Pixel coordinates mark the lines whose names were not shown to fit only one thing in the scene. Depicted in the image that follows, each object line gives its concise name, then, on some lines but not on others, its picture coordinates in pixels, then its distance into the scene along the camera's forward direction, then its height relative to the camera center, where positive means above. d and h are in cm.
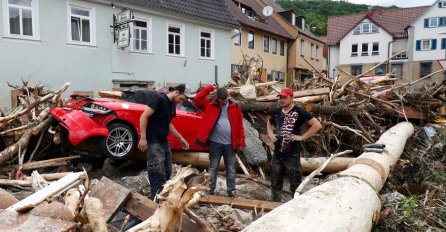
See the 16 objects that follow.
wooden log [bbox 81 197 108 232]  278 -98
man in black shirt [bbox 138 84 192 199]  503 -65
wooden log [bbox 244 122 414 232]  276 -104
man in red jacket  601 -78
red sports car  666 -70
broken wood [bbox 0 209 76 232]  275 -106
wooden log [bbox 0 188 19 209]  375 -118
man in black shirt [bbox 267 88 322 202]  551 -80
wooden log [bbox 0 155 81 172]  657 -142
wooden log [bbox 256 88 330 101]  946 -20
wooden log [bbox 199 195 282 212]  465 -153
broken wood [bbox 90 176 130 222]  363 -112
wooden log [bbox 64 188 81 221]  310 -101
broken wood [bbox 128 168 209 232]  266 -85
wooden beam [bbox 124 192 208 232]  373 -122
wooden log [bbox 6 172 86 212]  320 -106
